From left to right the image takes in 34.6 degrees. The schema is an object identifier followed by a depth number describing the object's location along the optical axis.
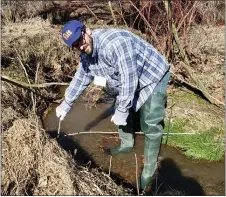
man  3.30
